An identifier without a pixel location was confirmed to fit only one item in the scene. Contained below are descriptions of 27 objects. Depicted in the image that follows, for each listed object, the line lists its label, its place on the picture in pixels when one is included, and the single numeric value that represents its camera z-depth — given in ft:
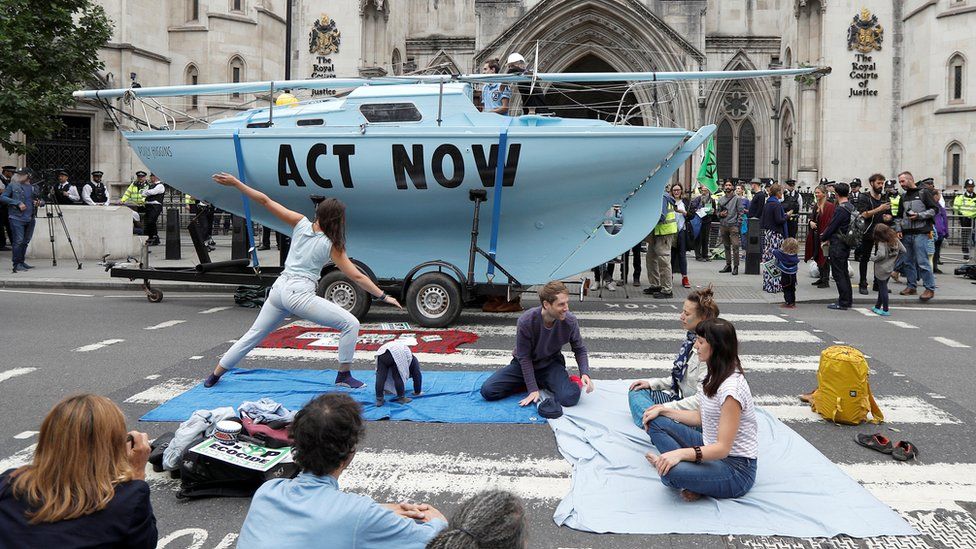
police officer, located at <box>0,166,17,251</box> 65.66
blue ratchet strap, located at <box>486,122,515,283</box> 35.49
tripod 58.59
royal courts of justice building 90.68
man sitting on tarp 22.07
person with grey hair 7.64
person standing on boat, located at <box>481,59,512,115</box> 40.29
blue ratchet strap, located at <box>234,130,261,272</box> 38.42
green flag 45.96
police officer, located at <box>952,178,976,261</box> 69.19
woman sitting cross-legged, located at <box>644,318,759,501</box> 15.64
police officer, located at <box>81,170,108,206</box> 71.86
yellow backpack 21.66
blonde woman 9.16
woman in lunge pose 23.99
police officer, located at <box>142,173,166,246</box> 72.38
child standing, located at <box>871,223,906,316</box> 40.78
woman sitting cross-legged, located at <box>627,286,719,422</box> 19.27
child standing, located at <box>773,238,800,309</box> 41.75
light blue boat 35.81
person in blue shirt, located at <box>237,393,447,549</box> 10.07
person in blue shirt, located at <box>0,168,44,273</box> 55.31
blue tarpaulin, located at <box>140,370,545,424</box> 22.29
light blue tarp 15.35
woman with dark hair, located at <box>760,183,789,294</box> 54.80
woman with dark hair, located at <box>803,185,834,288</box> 49.44
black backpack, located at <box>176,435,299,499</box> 16.70
